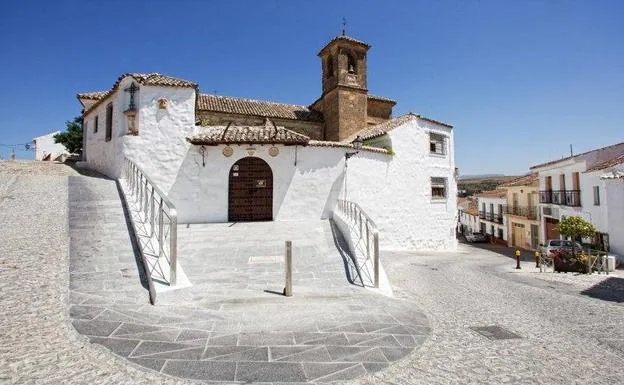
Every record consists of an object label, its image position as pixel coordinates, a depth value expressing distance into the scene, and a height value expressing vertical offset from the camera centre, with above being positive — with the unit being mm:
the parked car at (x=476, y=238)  34031 -3070
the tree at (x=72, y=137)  25312 +5699
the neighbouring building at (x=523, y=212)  26906 -358
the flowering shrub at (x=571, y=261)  13336 -2200
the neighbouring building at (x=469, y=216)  41050 -1094
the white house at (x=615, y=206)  15752 +48
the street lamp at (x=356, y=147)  13766 +2606
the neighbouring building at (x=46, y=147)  31312 +6167
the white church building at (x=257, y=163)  12336 +1928
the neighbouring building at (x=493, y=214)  32969 -648
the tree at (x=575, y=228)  14133 -891
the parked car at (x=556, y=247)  15706 -2012
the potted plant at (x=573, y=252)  13367 -1942
